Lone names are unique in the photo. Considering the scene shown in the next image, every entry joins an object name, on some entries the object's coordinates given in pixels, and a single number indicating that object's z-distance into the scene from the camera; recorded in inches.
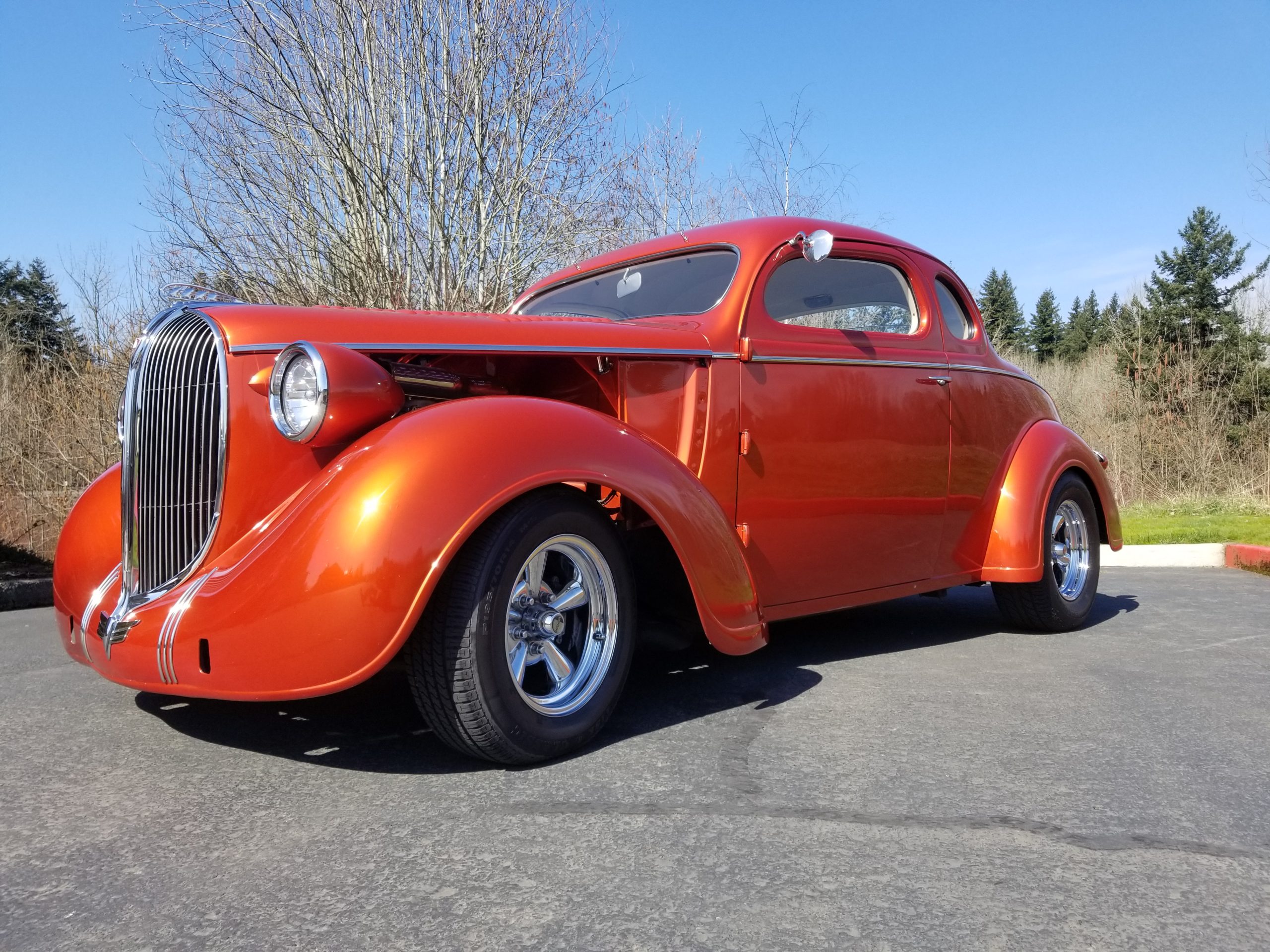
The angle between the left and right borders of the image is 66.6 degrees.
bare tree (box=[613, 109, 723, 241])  410.6
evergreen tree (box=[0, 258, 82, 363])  418.3
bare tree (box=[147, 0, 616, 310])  303.0
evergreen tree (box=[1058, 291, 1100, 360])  2225.4
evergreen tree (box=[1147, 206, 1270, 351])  1136.8
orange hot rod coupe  97.8
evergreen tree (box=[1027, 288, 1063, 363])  2849.4
